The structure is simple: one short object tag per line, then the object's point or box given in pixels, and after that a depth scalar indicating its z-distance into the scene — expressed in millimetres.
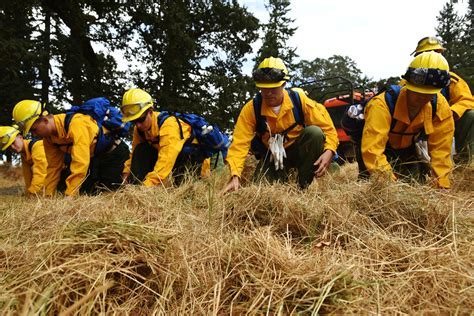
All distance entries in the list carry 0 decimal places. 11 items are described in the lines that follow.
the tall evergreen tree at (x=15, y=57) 10055
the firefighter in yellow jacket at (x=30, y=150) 5180
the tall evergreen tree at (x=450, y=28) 40406
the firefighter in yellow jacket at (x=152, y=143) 3910
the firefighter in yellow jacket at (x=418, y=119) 2992
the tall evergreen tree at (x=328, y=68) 54375
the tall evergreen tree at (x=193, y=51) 12836
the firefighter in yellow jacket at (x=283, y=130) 3449
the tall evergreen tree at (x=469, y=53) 32475
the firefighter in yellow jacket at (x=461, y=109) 4120
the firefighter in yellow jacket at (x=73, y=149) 3945
